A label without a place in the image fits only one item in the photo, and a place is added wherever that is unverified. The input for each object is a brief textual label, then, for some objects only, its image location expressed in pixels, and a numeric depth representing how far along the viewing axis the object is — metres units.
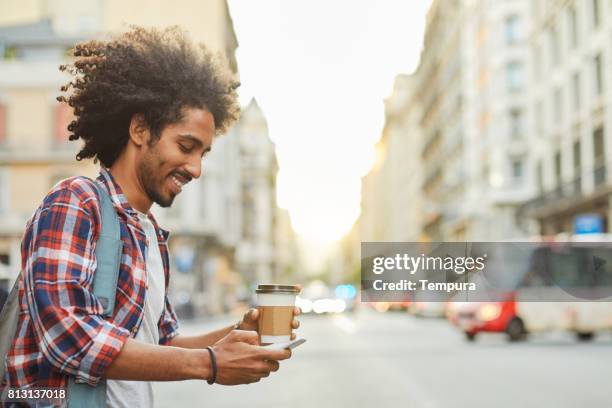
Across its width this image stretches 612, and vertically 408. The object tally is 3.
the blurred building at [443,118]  66.56
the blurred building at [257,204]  96.19
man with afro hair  1.95
